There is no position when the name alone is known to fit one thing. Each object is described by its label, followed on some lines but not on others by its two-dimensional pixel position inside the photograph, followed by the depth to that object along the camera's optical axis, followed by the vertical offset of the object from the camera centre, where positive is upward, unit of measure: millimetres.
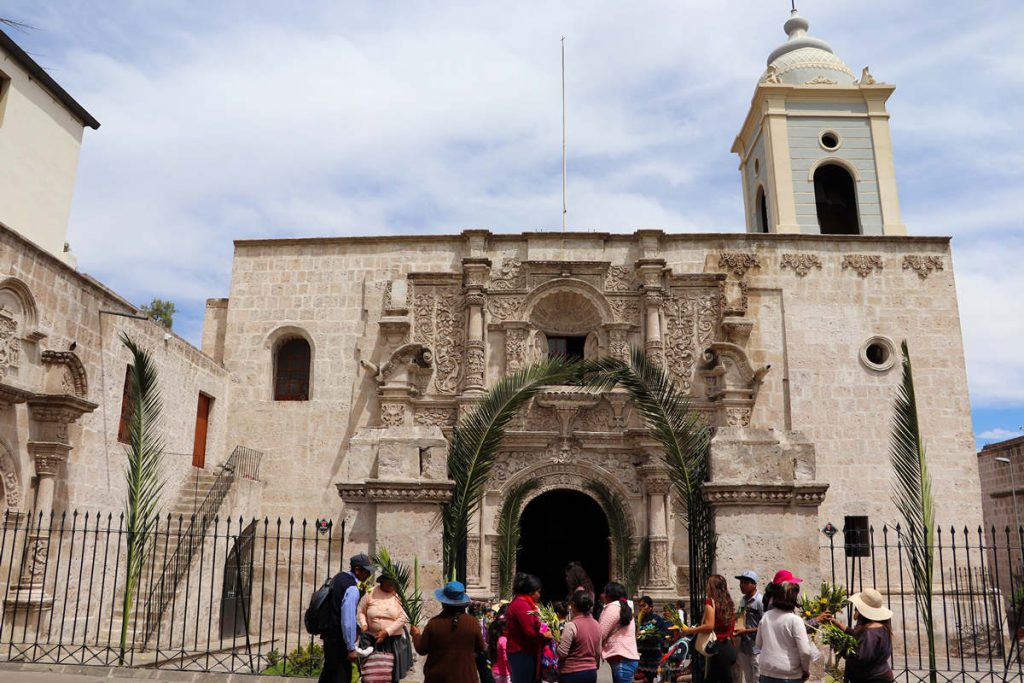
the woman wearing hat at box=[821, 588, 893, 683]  5430 -707
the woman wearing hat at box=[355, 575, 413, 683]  5977 -749
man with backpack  5910 -734
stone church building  16875 +3606
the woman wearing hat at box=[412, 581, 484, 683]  5297 -711
